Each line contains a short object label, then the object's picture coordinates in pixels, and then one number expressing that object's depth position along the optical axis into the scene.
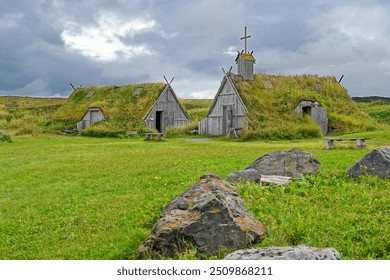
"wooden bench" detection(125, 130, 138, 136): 41.72
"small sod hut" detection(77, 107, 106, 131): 48.62
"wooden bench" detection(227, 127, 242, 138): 38.39
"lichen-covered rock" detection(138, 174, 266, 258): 6.84
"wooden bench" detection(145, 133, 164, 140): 35.12
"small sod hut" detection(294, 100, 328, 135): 41.84
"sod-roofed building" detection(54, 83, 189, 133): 47.28
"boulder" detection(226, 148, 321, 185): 11.45
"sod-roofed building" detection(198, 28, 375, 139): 38.75
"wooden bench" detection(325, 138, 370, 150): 22.73
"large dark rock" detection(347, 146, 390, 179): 11.30
